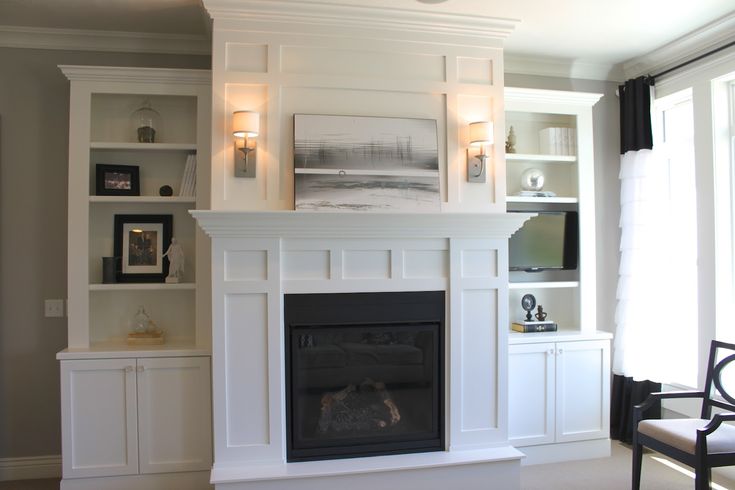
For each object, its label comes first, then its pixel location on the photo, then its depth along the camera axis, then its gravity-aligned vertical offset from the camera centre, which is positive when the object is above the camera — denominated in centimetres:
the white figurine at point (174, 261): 338 -2
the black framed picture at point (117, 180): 342 +49
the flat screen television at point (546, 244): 386 +7
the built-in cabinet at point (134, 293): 312 -23
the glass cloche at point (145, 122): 341 +86
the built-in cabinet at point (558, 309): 357 -40
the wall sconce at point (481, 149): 313 +62
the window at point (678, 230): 384 +17
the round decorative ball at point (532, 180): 386 +53
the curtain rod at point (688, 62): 339 +128
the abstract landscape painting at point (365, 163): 302 +52
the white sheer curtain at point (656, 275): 387 -16
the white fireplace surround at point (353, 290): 291 -35
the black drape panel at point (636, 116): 389 +100
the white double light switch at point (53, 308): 345 -32
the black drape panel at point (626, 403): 390 -109
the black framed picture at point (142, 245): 346 +8
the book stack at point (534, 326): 377 -50
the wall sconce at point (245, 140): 288 +63
